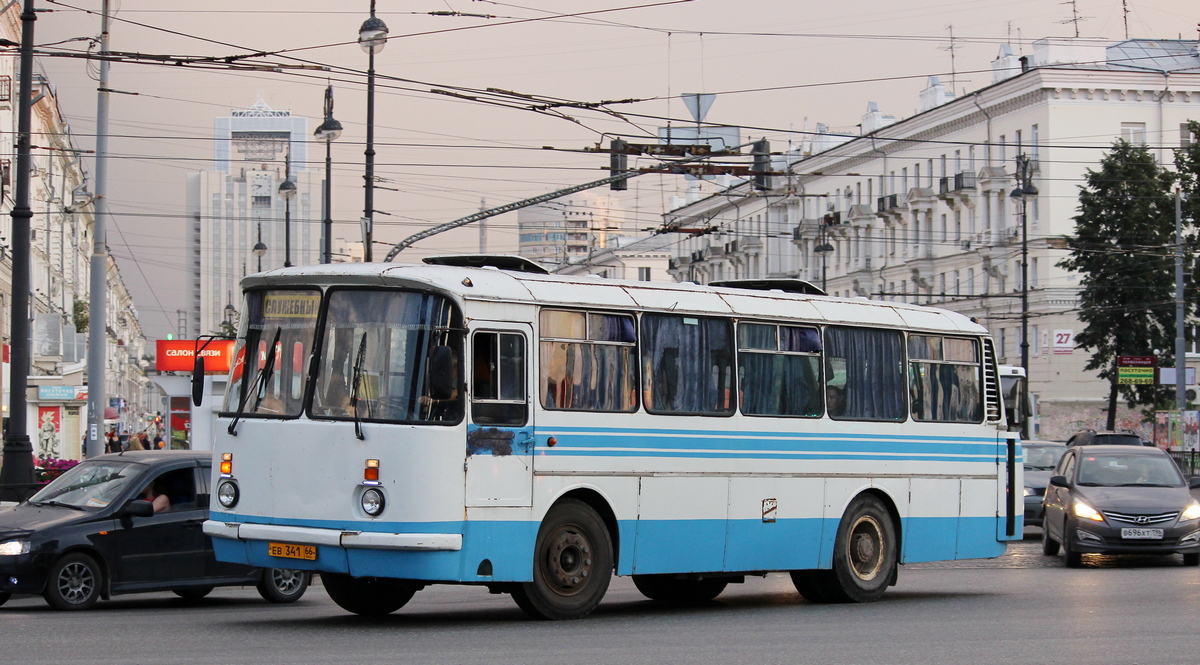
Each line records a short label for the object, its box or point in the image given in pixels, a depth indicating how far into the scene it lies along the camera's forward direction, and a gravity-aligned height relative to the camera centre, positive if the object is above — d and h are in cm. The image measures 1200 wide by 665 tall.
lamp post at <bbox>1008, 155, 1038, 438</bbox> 5231 +616
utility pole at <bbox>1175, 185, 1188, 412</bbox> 4994 +208
